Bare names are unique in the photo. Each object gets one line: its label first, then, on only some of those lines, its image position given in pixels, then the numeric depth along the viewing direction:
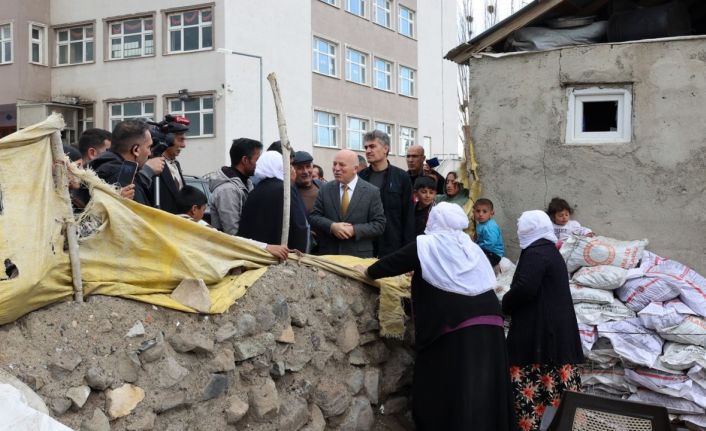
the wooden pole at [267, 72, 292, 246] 4.73
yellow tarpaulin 3.29
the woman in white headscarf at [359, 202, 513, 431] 4.62
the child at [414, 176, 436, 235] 7.00
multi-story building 25.25
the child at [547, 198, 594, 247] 7.13
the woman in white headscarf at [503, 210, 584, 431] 5.13
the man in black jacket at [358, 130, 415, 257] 6.33
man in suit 5.71
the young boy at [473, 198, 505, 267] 7.10
